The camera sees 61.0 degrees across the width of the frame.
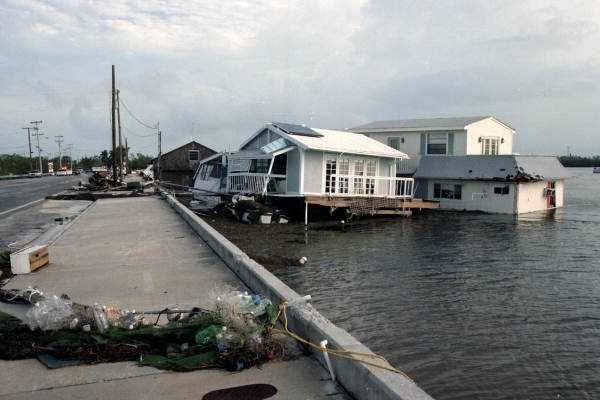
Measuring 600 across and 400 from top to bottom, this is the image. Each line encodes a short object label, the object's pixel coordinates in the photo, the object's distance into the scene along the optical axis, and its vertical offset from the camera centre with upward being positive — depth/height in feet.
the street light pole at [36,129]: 358.84 +30.84
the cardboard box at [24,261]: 31.94 -5.61
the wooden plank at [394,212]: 91.30 -6.71
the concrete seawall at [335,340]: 13.61 -5.61
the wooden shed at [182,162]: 190.29 +4.42
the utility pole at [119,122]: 157.69 +15.97
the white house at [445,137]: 111.34 +8.97
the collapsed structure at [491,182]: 100.12 -1.07
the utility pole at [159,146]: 199.65 +11.02
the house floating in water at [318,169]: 86.74 +1.00
